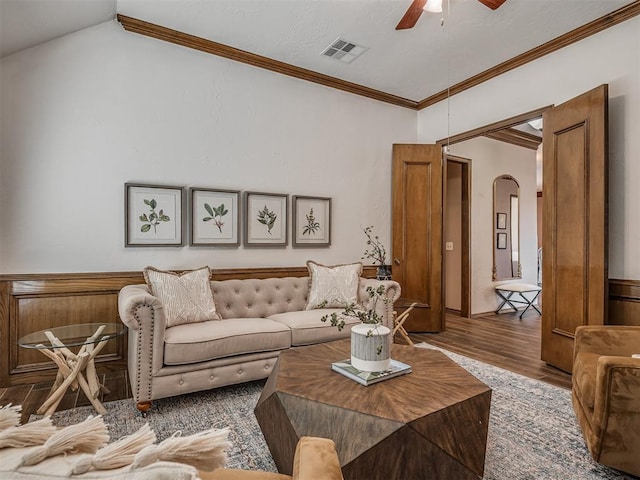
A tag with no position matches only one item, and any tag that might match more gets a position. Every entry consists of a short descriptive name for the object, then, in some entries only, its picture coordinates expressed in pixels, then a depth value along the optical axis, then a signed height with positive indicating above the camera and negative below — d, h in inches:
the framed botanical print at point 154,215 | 129.5 +9.6
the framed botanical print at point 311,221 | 164.4 +9.4
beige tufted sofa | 95.7 -29.3
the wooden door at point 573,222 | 117.6 +7.4
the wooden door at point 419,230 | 186.5 +6.2
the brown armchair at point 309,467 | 28.5 -18.7
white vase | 74.6 -22.6
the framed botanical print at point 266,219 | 152.6 +9.6
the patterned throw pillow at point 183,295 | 111.9 -17.5
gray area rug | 72.9 -45.9
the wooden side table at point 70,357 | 90.8 -31.3
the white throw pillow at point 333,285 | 142.9 -17.9
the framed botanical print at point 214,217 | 141.0 +9.8
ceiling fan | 98.7 +67.2
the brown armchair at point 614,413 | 68.5 -33.5
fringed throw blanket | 19.5 -12.5
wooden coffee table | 55.7 -30.0
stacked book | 71.6 -27.1
